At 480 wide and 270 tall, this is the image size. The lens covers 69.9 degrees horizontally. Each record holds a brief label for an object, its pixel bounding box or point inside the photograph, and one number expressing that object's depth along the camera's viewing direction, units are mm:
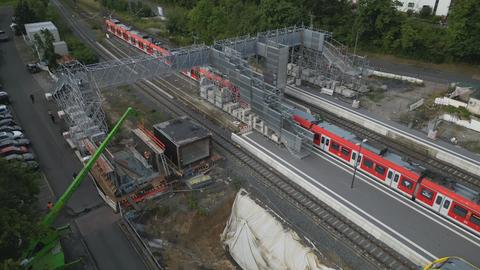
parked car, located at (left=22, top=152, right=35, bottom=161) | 32862
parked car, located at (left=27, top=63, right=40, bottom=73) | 53688
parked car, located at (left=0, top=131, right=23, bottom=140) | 35469
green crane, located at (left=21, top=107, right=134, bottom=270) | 21195
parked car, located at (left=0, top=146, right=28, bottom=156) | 33125
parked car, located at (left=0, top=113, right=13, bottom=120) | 39172
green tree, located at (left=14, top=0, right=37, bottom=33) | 68062
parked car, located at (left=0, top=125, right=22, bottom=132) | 36894
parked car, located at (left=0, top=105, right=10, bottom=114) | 40281
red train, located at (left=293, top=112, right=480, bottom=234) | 25031
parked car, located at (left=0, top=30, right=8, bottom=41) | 69250
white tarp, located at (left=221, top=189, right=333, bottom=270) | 21391
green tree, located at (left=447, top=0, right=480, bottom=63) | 50688
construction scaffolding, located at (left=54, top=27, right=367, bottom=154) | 33719
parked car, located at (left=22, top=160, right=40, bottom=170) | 31689
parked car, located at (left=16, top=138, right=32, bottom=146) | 35094
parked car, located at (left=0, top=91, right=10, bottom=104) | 44094
